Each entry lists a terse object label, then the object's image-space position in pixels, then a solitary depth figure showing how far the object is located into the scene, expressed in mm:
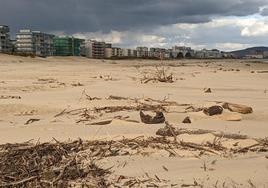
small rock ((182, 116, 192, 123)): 5711
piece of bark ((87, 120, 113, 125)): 5623
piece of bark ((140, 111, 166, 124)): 5516
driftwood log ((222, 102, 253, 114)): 6531
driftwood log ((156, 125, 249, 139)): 4539
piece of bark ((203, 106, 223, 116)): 6164
